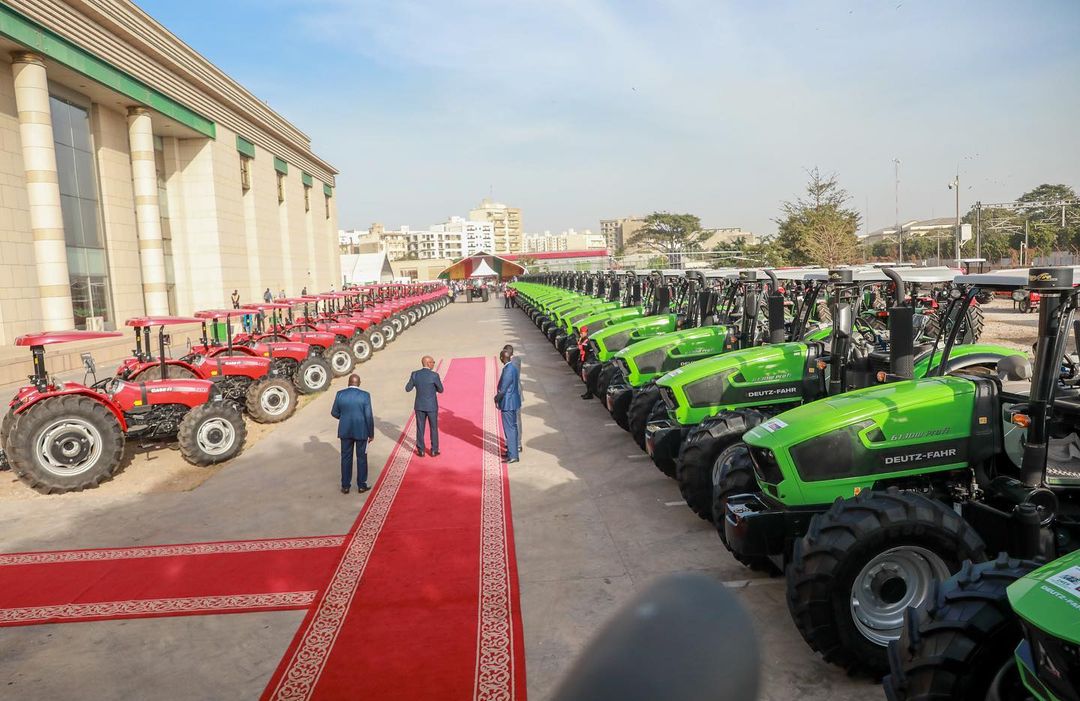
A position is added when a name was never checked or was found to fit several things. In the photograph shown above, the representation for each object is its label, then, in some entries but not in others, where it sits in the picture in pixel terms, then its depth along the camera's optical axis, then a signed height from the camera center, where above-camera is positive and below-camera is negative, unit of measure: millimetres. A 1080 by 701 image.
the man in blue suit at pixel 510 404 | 8669 -1448
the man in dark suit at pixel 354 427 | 7621 -1437
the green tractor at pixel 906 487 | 3771 -1299
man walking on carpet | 8844 -1322
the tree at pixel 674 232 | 80500 +4729
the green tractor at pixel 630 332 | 11185 -948
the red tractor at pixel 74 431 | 7773 -1439
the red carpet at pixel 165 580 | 5164 -2165
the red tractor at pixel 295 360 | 13062 -1266
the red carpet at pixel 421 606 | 4125 -2196
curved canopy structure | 60125 +1392
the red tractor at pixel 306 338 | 14305 -918
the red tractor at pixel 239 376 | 10211 -1252
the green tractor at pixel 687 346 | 8539 -981
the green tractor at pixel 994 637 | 2193 -1363
